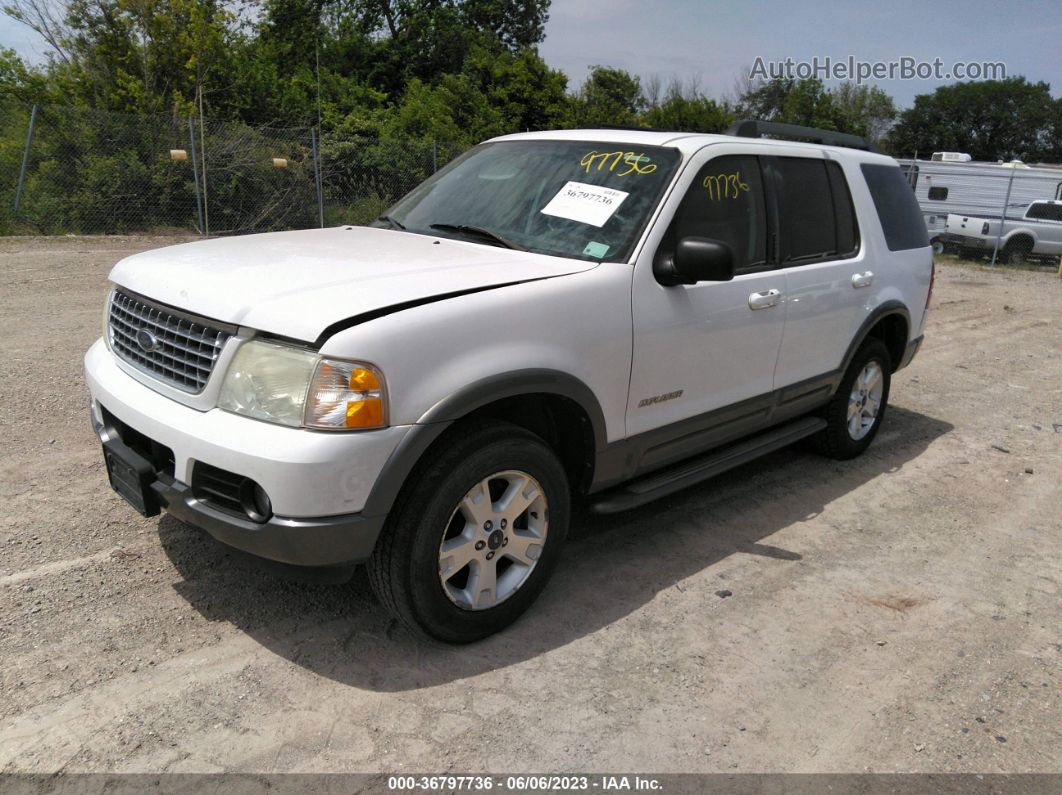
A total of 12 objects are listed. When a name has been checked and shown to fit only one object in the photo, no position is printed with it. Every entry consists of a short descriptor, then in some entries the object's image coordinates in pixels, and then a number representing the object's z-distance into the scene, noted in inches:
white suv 110.5
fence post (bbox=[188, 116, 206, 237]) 587.5
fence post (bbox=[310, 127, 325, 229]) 626.1
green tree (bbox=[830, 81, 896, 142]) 2485.2
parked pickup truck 732.0
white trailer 789.2
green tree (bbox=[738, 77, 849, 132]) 1590.8
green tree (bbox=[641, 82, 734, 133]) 1057.5
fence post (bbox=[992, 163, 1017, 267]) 727.0
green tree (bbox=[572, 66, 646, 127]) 1133.1
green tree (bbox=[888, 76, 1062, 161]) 2733.8
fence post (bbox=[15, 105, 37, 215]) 546.0
